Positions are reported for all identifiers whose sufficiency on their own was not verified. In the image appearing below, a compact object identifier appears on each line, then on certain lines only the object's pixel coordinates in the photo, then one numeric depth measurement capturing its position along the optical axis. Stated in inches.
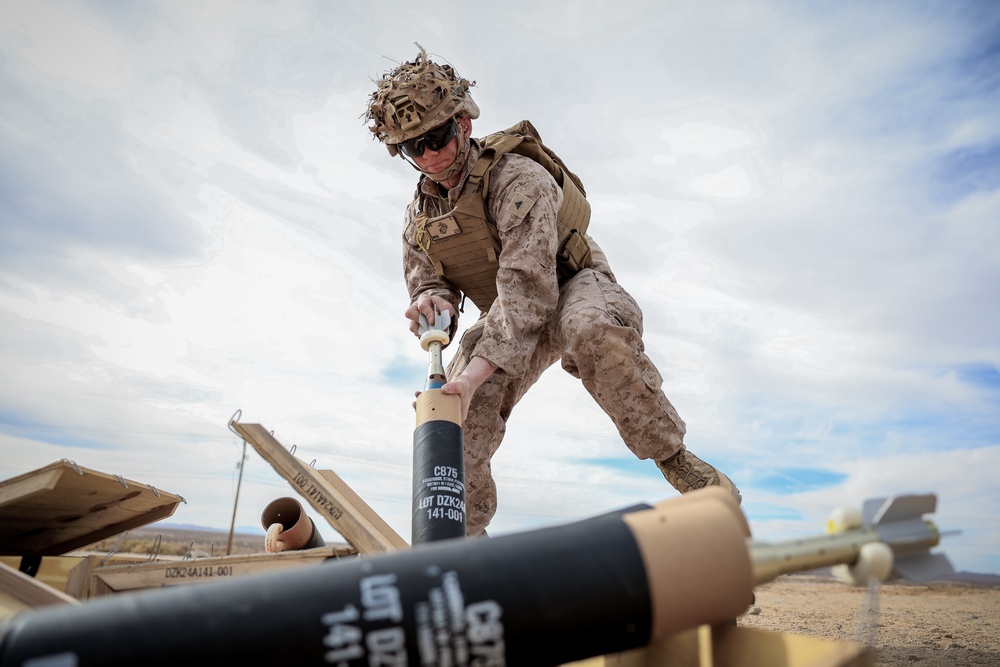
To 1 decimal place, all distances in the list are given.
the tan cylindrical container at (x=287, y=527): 118.5
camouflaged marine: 137.7
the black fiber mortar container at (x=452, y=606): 34.0
